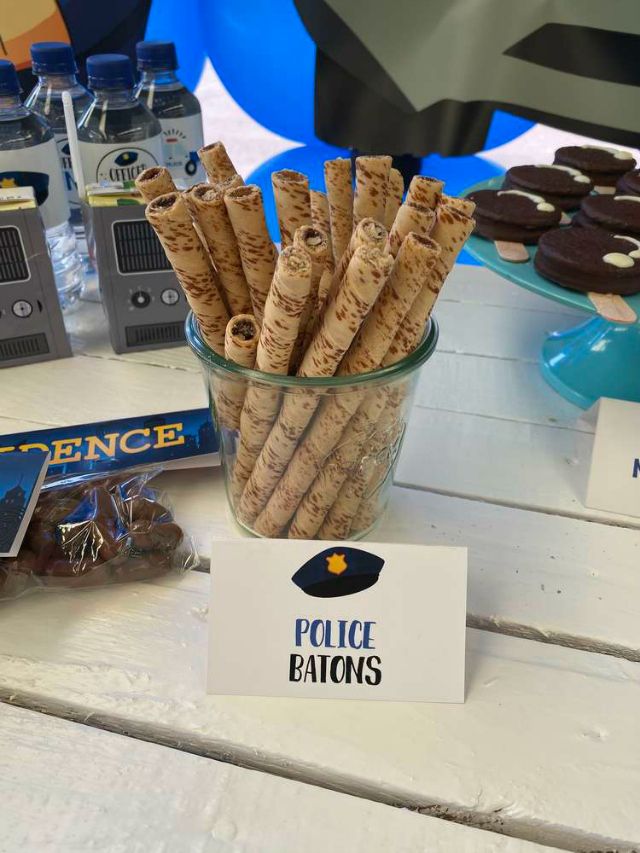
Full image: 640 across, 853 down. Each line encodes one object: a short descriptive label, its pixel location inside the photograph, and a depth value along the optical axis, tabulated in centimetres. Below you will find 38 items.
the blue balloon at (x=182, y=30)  142
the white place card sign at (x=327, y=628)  49
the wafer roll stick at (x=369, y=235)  42
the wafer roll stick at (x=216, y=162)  52
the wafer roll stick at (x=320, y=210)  55
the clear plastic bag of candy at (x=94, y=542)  55
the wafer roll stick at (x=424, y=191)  47
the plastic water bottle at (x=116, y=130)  89
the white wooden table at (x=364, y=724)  43
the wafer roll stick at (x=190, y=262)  45
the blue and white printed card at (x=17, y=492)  53
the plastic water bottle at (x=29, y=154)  85
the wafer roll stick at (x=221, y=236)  46
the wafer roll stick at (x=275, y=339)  41
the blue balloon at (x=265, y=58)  141
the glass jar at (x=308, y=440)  48
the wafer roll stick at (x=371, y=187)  50
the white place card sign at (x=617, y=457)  66
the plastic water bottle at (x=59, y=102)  101
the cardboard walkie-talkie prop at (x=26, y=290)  79
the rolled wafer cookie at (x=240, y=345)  46
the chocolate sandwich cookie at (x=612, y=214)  83
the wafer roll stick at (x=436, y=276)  45
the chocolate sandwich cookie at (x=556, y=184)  94
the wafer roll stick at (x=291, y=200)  50
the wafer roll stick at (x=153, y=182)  48
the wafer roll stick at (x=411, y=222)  45
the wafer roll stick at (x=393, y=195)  54
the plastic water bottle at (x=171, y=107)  99
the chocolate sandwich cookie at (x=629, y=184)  93
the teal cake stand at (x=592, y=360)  81
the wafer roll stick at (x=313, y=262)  44
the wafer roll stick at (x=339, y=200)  54
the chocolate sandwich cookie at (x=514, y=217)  83
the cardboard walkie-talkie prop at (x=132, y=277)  81
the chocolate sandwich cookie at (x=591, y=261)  71
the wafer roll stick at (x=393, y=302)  43
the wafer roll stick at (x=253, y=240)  45
